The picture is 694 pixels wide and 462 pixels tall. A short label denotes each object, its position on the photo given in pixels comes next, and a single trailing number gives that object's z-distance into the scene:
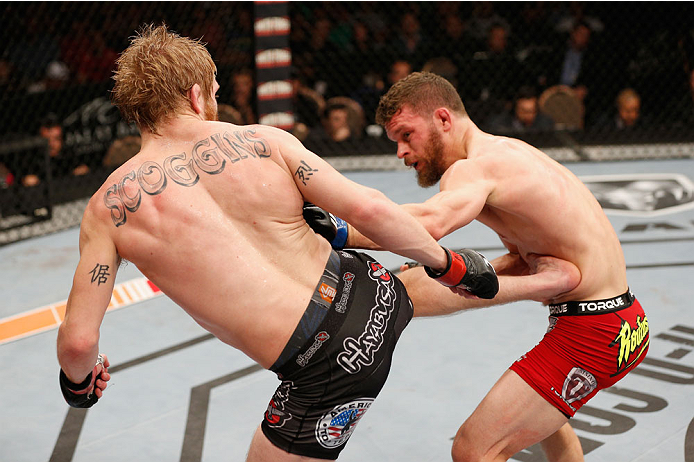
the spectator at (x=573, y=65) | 7.28
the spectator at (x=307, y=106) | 7.42
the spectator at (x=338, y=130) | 7.23
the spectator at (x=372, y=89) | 7.40
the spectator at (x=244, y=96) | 7.21
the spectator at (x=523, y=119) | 7.18
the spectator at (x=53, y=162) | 6.07
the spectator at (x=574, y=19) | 7.55
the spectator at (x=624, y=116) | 7.15
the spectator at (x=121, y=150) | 6.57
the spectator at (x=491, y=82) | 7.20
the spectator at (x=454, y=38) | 7.40
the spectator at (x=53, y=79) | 6.72
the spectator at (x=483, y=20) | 7.77
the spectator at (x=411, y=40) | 7.46
